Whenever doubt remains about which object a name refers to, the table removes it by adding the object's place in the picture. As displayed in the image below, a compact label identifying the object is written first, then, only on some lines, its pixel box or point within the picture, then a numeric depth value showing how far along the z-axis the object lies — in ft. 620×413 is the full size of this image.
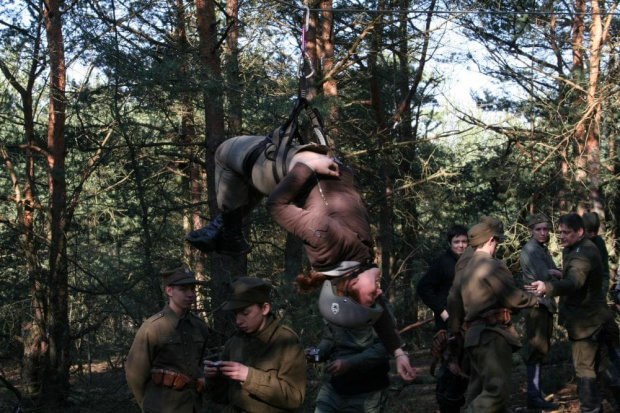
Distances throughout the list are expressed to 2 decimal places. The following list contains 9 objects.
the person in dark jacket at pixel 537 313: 24.11
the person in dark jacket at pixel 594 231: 24.38
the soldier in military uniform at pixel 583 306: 21.85
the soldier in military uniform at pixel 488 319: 18.29
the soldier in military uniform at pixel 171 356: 16.22
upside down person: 12.94
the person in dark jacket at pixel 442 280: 23.26
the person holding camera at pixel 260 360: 13.09
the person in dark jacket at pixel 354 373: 16.55
